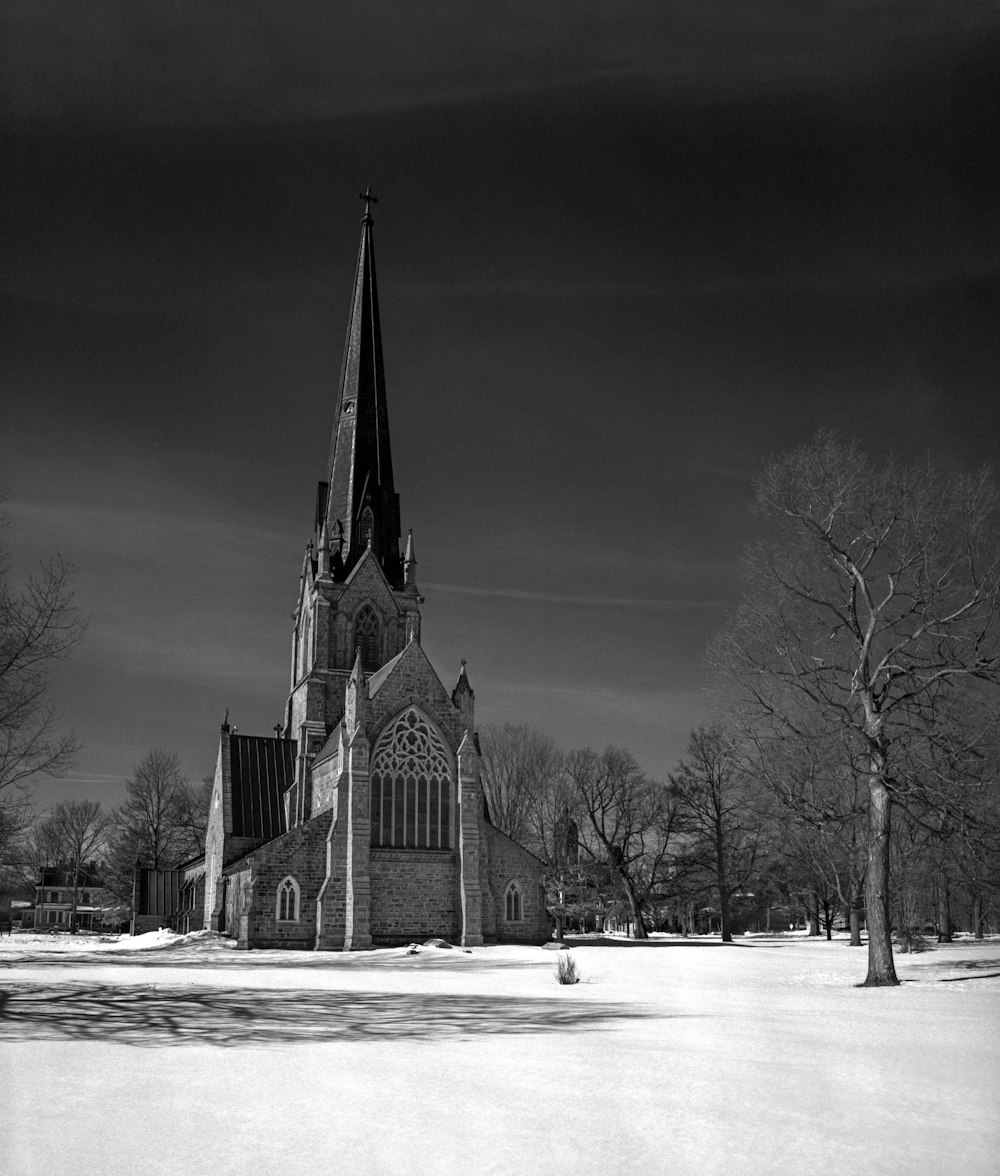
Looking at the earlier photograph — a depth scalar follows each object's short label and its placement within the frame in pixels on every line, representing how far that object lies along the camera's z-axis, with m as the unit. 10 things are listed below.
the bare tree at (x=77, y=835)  78.44
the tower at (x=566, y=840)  56.72
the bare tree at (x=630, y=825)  52.38
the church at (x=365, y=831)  38.47
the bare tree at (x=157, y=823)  69.31
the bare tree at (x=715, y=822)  49.31
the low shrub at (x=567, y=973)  19.53
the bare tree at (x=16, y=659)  16.98
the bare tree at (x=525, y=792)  59.91
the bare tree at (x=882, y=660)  19.30
